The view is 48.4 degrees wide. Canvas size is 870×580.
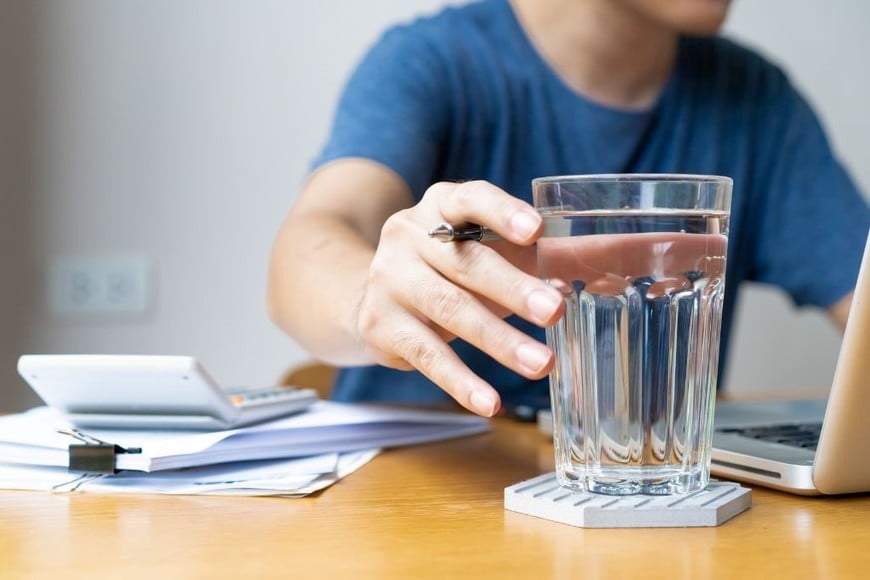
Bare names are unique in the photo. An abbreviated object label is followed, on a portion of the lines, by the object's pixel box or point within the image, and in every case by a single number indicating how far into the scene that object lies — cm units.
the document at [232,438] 61
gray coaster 50
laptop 50
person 105
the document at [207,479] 60
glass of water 50
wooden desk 43
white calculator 63
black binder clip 61
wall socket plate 176
